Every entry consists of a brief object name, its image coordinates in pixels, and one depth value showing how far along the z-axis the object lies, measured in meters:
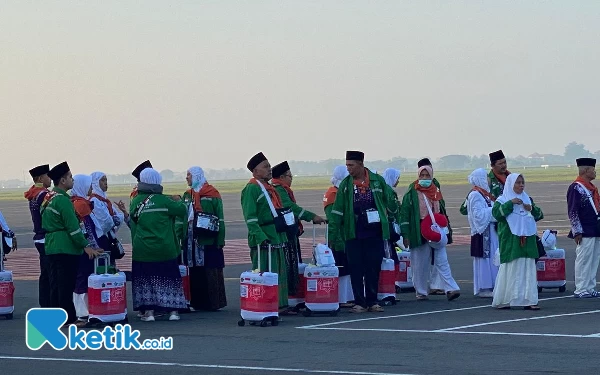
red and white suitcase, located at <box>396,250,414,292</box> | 18.12
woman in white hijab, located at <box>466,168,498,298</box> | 16.83
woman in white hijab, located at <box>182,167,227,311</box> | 15.74
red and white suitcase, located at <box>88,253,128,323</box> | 13.91
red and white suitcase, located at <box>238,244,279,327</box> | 13.72
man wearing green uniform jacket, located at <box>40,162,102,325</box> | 14.06
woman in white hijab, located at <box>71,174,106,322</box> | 14.30
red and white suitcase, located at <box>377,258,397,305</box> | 15.93
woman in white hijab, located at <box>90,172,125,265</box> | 15.07
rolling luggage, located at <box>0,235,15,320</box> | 15.30
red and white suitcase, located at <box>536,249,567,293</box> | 17.28
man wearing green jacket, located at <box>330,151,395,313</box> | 15.16
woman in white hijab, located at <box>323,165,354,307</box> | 15.96
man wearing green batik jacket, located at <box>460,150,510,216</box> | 17.14
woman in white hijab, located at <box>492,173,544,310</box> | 14.93
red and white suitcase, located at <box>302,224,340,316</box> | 14.92
